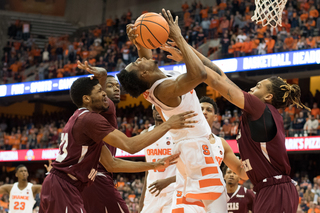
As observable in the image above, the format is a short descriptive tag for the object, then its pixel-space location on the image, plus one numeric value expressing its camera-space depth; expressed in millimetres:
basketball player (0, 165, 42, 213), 9812
